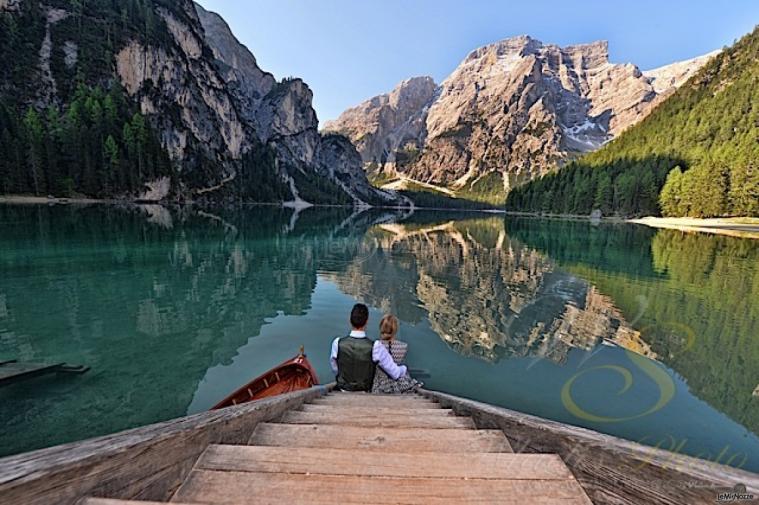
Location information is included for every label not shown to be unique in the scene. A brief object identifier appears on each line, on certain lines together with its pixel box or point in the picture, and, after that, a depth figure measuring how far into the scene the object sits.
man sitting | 6.21
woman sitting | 6.64
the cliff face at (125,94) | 84.88
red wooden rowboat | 7.66
